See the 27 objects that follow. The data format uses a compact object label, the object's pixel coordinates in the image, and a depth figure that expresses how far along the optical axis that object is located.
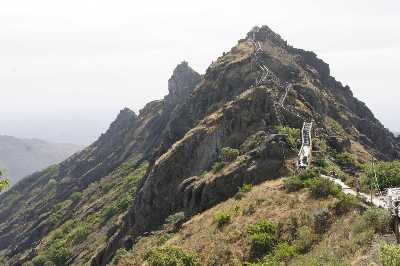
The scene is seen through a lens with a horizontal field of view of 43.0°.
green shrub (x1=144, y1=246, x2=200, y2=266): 40.50
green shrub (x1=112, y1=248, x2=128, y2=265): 60.97
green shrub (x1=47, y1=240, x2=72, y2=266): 109.25
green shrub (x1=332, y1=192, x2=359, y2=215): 39.31
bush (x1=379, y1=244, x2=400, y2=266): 22.39
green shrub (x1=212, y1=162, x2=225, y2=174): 63.31
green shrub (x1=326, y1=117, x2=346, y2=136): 87.40
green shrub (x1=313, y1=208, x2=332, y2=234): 37.75
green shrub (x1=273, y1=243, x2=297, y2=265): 35.72
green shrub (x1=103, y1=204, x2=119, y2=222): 116.69
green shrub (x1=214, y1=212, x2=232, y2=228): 47.97
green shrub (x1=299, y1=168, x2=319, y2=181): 49.46
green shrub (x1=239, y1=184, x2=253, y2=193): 54.52
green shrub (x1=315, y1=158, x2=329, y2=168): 58.34
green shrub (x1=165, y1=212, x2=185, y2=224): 60.62
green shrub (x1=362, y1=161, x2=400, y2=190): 51.12
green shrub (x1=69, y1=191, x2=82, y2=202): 163.82
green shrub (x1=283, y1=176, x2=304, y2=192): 48.53
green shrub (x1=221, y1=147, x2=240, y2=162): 64.56
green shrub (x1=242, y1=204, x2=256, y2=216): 47.47
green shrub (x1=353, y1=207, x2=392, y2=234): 32.69
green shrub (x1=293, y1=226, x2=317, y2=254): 36.00
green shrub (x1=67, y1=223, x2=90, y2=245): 116.88
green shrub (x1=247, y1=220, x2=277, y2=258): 39.31
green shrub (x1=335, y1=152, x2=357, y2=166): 63.66
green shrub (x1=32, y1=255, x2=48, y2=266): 115.51
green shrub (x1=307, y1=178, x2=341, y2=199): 44.22
